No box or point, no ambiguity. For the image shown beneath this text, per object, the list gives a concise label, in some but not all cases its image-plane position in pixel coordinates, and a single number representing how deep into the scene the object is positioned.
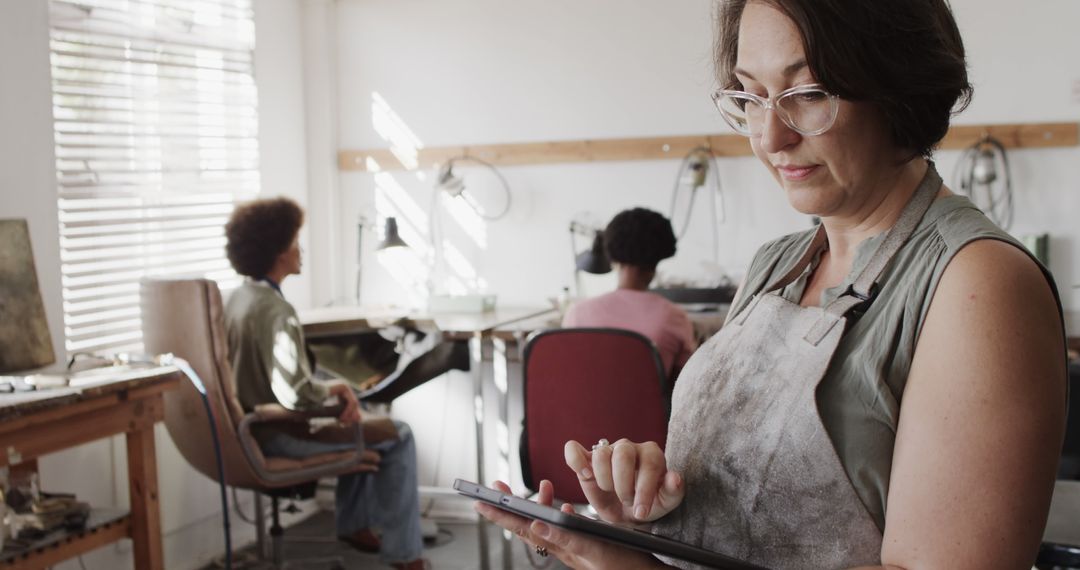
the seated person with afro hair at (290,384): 3.61
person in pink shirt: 3.27
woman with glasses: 0.81
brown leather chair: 3.35
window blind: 3.70
